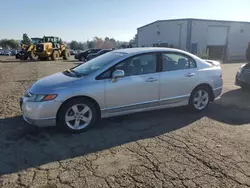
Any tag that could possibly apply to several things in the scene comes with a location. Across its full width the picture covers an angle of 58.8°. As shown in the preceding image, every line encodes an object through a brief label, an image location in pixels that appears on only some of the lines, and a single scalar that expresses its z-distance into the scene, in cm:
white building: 3055
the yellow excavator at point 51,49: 2649
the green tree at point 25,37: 7535
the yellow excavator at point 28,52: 2735
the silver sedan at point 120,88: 406
